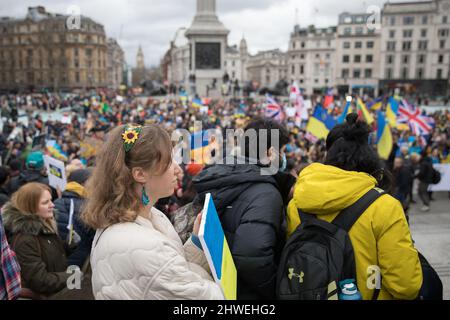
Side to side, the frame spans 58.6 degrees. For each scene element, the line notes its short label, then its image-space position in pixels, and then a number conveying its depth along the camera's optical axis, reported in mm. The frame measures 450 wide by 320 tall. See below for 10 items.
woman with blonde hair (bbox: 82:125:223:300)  1687
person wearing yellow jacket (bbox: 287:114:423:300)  2205
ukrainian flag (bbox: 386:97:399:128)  14207
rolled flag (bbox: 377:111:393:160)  10094
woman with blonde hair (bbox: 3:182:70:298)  3303
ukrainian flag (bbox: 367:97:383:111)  17825
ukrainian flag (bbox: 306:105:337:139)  11776
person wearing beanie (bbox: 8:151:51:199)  5906
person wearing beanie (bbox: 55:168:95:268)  3961
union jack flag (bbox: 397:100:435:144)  13773
